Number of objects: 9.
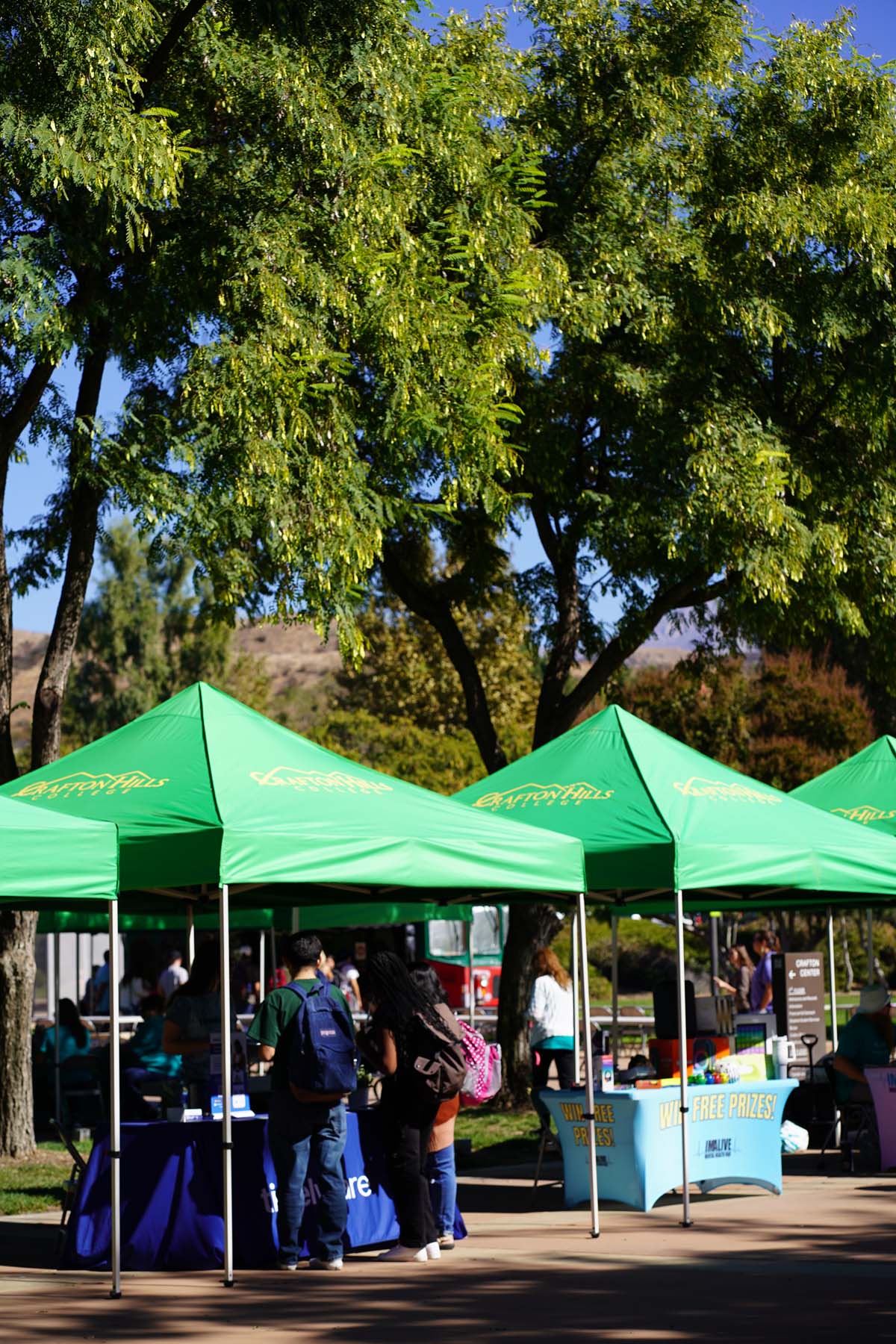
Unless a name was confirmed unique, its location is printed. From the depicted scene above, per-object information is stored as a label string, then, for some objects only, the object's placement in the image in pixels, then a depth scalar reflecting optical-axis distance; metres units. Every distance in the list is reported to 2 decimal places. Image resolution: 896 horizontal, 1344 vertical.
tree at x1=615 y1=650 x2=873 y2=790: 43.53
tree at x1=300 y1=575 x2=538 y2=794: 47.09
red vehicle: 32.34
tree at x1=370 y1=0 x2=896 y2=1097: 18.70
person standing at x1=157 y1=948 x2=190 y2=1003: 23.33
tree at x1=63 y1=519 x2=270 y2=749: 69.06
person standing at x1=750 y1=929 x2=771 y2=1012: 22.17
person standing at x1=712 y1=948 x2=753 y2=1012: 23.64
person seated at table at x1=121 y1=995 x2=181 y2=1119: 16.73
